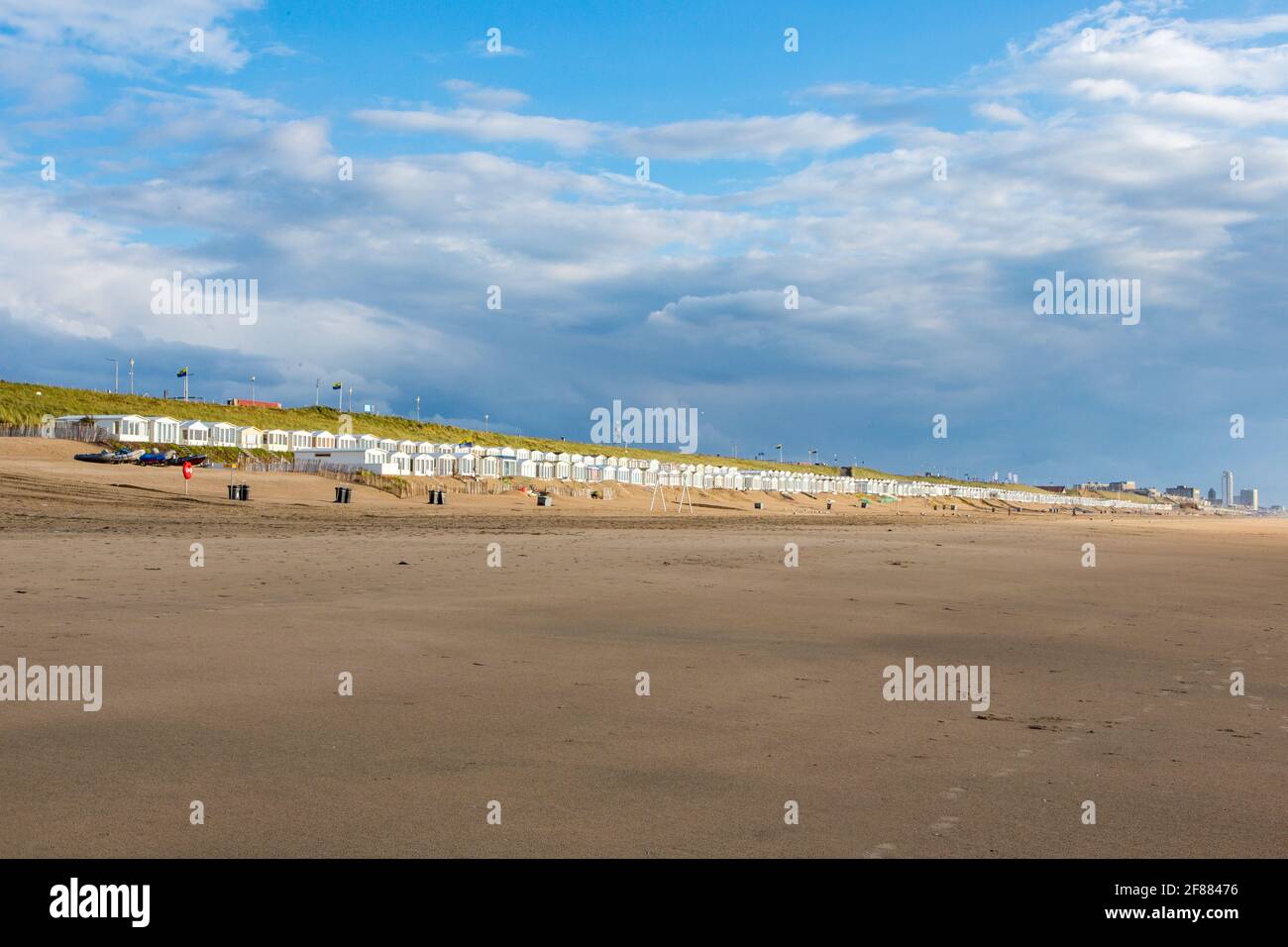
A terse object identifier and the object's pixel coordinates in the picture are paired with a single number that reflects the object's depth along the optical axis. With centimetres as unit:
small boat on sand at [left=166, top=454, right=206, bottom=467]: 6504
